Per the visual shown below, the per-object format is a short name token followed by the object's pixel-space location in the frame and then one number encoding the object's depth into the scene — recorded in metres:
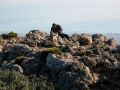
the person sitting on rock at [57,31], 52.79
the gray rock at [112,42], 48.22
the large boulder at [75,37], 52.06
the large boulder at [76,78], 32.47
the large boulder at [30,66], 37.22
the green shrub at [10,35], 54.62
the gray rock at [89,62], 36.19
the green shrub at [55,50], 38.88
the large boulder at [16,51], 42.50
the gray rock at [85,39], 50.28
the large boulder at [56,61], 35.53
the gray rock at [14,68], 36.62
